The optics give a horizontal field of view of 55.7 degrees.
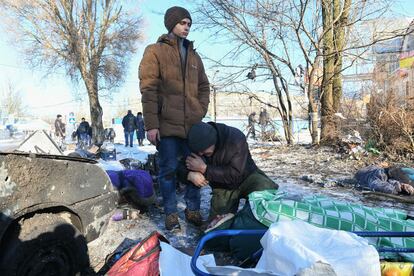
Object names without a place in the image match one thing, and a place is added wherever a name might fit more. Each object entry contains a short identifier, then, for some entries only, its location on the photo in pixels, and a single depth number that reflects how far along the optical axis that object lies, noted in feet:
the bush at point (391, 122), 27.89
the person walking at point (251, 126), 50.94
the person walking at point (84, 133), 69.10
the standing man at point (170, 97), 10.98
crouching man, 10.44
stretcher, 5.35
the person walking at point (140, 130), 66.39
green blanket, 8.70
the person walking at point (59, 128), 71.92
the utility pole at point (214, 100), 49.30
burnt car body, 6.68
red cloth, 7.36
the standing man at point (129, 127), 64.44
